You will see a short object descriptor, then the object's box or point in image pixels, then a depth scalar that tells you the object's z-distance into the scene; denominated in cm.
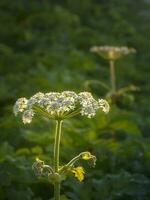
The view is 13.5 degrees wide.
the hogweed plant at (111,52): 850
